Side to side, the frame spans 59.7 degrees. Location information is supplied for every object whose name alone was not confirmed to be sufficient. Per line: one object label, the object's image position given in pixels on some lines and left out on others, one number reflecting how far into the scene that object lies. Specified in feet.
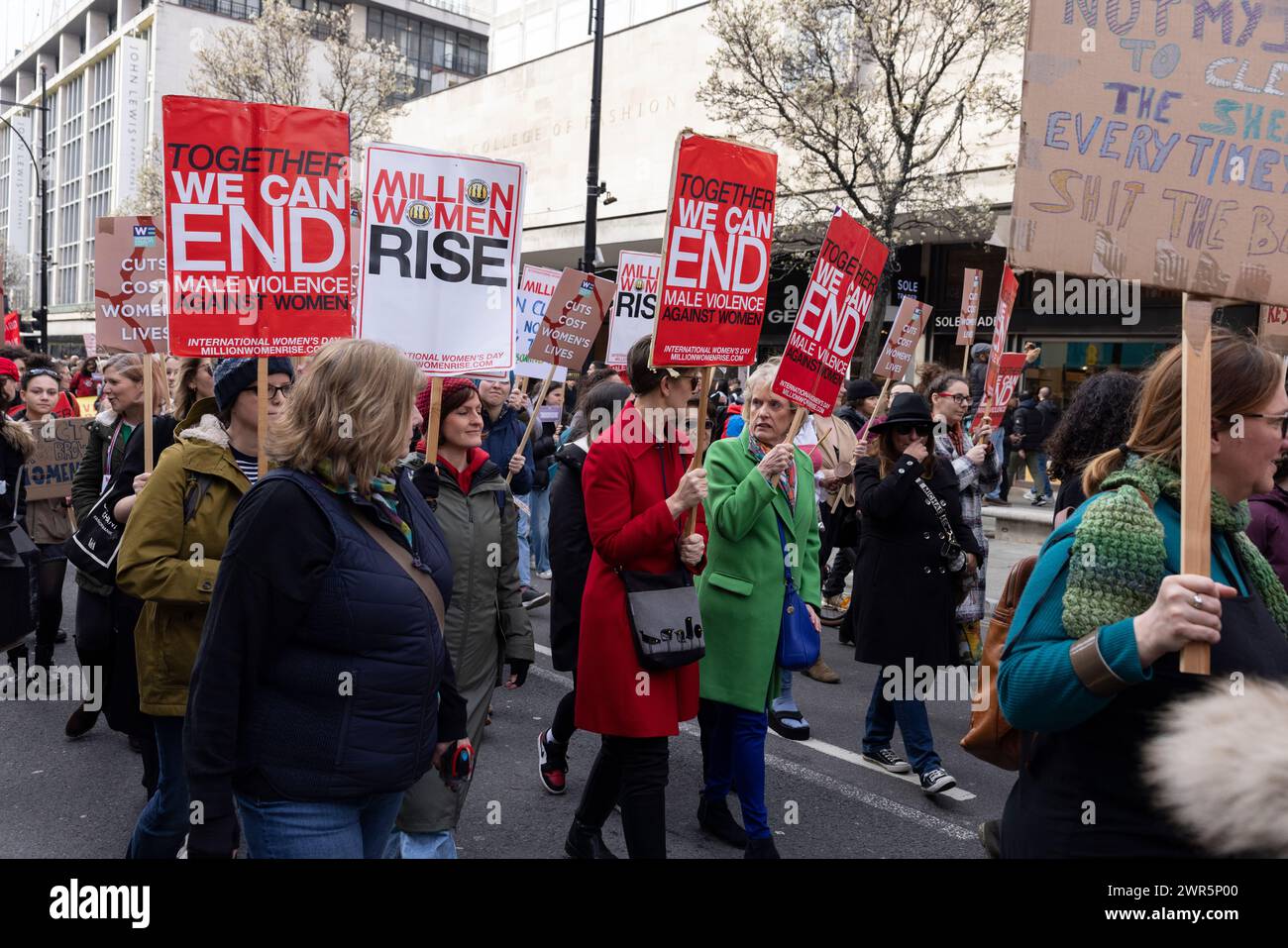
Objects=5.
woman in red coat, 12.55
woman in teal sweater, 6.63
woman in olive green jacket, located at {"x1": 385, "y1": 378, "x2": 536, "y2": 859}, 13.37
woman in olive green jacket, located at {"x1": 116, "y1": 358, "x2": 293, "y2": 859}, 11.21
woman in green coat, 13.91
